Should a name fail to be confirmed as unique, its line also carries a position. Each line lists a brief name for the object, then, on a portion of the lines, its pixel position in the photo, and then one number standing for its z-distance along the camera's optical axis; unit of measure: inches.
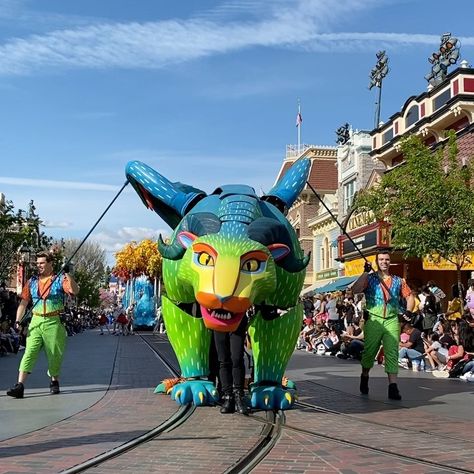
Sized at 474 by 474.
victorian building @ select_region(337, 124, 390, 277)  1029.8
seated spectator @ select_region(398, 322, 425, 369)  510.0
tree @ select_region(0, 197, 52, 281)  990.4
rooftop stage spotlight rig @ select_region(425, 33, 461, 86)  1022.4
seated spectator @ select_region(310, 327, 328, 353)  700.5
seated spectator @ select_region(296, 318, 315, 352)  745.8
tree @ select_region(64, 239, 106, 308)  2425.1
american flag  1844.6
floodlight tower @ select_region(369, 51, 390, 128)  1486.2
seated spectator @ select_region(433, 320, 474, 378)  454.1
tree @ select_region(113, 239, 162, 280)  1596.9
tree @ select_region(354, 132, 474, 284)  638.5
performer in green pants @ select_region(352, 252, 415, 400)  328.5
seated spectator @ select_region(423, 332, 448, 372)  499.0
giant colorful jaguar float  256.8
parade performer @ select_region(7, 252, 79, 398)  329.1
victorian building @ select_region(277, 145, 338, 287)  1492.4
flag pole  1844.0
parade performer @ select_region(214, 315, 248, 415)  273.7
